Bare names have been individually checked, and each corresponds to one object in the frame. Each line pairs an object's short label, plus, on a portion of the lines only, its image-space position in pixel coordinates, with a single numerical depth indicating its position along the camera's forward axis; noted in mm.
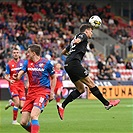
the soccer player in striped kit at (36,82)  12157
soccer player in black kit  14312
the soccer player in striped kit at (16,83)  17055
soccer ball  14516
